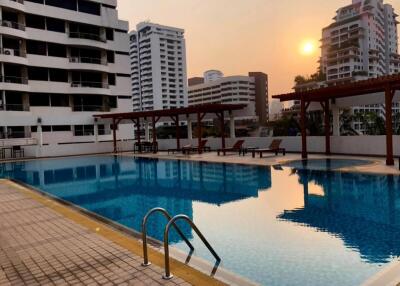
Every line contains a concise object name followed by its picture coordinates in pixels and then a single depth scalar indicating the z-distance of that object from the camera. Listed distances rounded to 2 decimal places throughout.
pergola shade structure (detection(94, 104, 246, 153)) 25.72
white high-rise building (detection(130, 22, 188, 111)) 140.25
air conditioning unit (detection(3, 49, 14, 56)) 33.94
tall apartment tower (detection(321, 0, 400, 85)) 97.25
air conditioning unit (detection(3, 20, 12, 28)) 33.81
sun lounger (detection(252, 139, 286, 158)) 21.82
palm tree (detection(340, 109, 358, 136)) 46.94
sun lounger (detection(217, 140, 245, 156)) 24.23
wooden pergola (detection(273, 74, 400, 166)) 15.52
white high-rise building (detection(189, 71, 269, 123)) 147.50
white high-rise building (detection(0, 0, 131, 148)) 34.16
